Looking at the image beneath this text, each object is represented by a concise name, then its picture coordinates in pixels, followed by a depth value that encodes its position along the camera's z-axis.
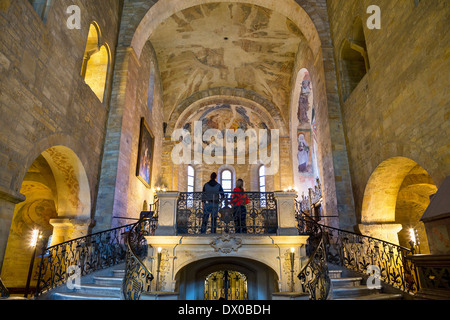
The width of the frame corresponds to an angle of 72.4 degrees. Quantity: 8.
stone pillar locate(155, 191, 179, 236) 6.86
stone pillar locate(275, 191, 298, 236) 6.93
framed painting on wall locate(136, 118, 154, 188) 12.38
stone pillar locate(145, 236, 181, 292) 6.54
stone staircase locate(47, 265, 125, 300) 5.70
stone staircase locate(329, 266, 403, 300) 5.67
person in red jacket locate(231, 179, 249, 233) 7.36
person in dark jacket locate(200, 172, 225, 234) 7.45
